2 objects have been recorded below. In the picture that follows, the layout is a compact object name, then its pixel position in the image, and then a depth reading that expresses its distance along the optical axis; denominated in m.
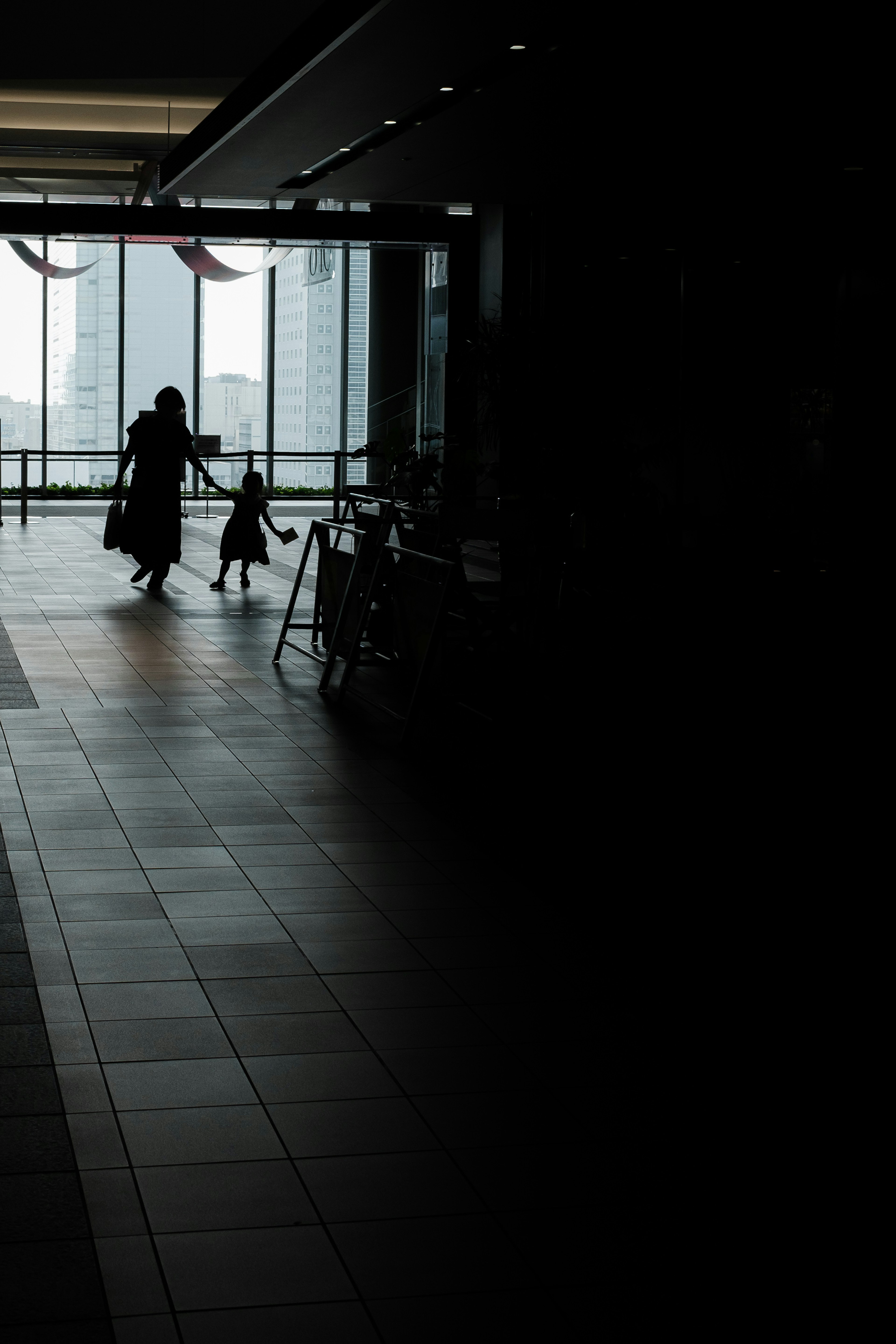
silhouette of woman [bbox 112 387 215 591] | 11.82
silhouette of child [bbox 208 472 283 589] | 12.38
